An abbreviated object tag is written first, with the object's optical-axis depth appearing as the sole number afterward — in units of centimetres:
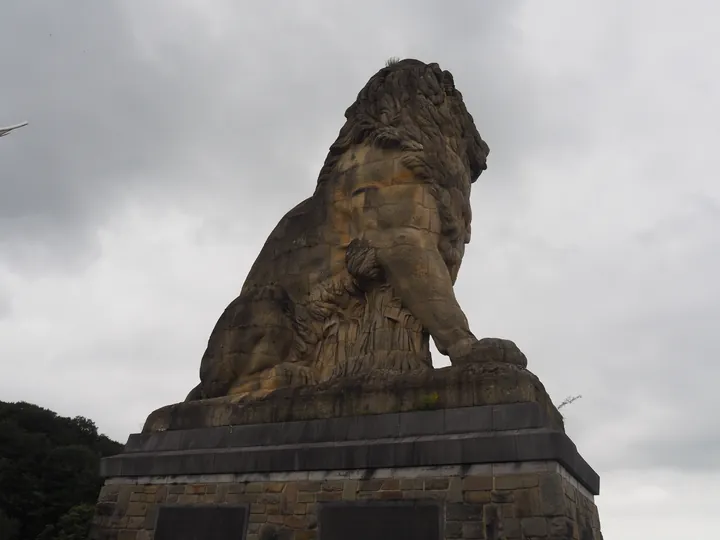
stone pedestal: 485
